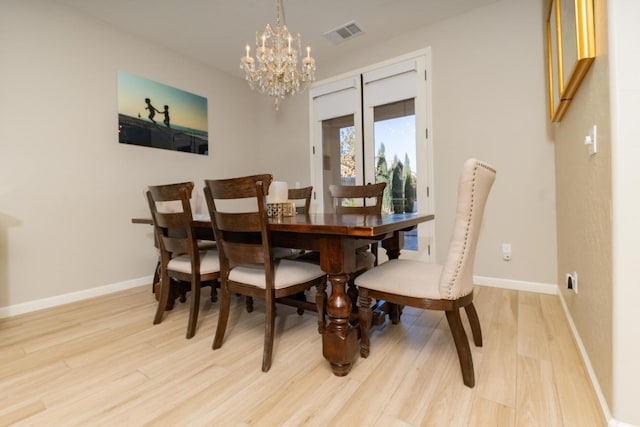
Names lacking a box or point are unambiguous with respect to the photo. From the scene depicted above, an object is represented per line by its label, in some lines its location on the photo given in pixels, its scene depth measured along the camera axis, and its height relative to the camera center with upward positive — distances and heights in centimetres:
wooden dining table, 134 -34
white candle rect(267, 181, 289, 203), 214 +15
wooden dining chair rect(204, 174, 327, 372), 142 -27
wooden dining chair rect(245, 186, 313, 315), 194 -33
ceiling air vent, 305 +192
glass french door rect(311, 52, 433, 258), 314 +89
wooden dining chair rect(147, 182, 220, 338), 176 -24
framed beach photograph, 302 +111
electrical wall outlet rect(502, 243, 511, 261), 268 -40
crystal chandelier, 234 +118
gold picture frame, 119 +80
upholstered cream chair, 118 -33
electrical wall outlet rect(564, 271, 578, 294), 166 -45
